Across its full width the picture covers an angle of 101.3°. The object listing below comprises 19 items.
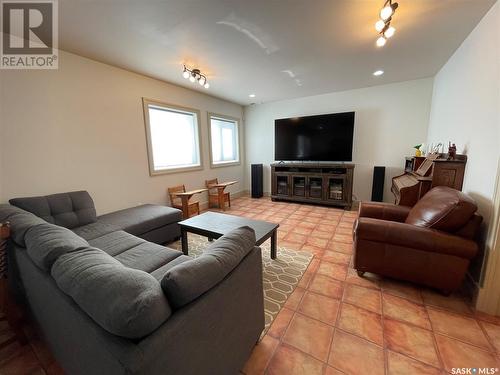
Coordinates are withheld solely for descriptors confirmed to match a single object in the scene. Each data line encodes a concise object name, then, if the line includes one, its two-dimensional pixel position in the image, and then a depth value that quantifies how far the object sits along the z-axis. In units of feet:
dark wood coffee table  6.88
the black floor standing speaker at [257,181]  17.09
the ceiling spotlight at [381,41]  6.27
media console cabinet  13.73
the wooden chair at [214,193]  14.23
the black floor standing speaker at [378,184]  13.07
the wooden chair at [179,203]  11.73
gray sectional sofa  2.14
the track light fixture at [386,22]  5.19
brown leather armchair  5.17
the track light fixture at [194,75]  9.51
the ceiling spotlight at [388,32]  5.94
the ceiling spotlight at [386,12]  5.08
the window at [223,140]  15.52
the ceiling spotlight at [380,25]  5.63
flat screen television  13.76
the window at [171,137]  11.25
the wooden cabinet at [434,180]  7.02
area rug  5.59
